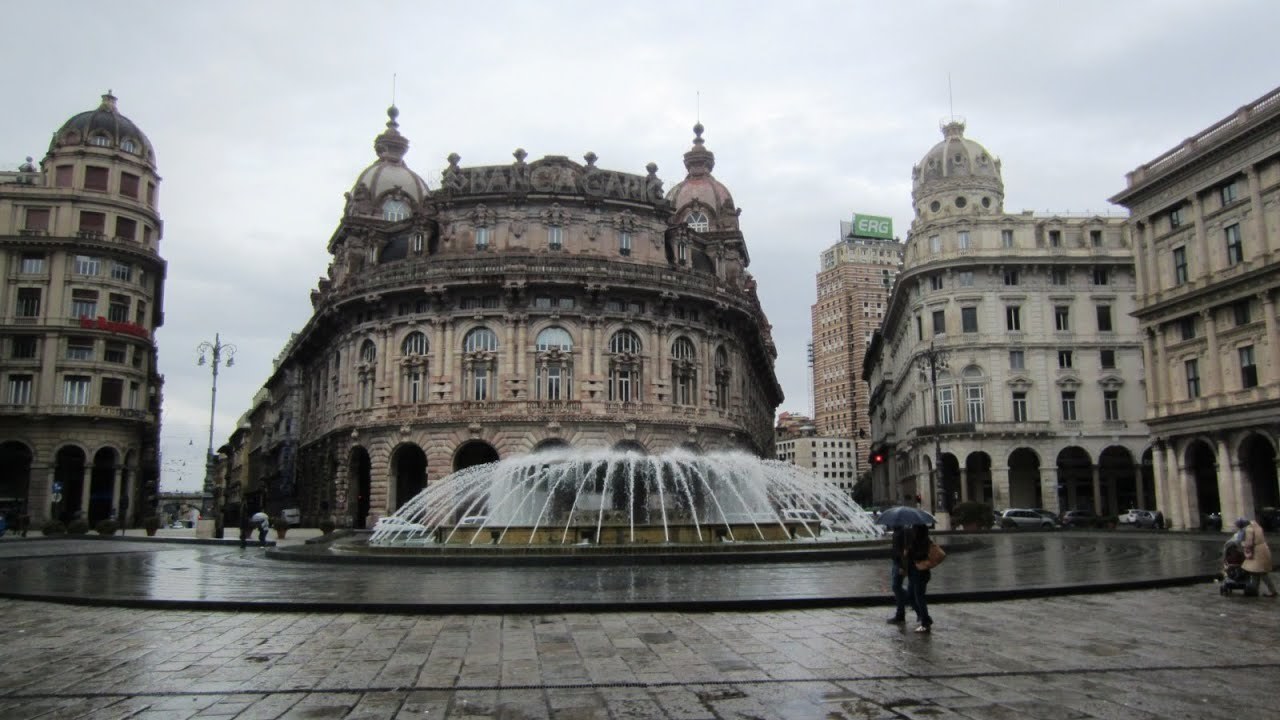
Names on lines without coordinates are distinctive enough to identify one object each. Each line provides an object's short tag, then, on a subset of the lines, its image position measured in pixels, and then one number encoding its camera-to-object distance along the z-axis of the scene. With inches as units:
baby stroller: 556.4
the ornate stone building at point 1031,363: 2182.6
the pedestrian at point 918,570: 424.8
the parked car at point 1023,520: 1836.9
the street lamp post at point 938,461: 1695.4
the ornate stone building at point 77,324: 2223.2
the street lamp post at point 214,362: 1718.8
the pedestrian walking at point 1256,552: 548.1
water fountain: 936.3
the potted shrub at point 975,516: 1657.2
